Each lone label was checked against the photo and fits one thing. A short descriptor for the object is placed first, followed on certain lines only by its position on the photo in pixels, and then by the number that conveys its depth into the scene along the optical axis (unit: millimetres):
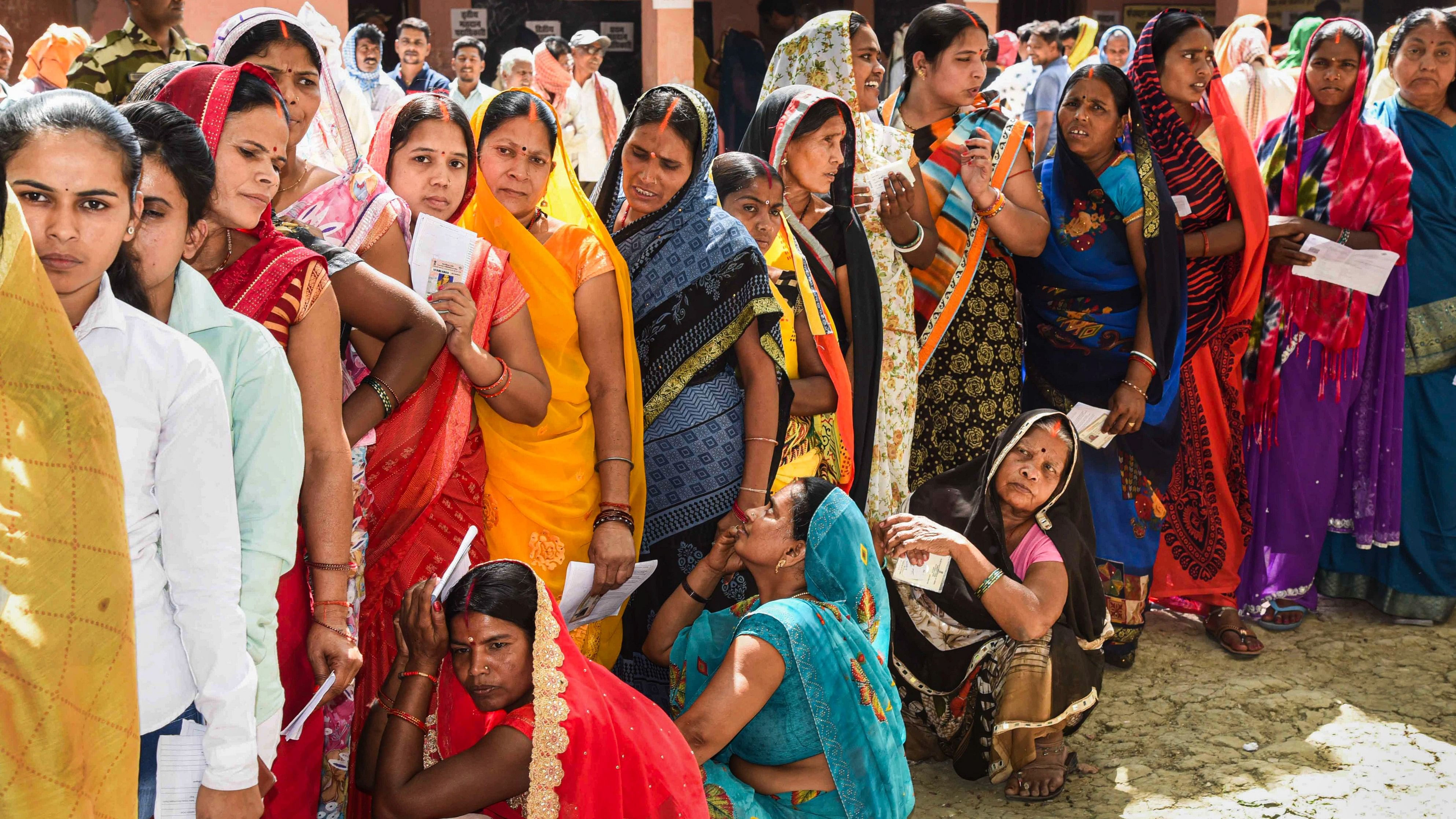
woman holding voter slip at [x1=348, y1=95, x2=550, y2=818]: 2320
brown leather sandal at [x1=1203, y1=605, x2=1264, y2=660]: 3928
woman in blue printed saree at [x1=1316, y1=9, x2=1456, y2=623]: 4152
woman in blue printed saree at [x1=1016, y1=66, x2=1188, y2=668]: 3695
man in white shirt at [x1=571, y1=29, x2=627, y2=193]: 9250
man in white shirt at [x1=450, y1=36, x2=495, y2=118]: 8852
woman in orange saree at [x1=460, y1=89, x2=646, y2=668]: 2521
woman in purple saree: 4090
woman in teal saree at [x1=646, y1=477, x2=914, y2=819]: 2299
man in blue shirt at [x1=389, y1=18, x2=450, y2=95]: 8539
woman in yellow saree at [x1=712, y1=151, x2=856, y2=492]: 3057
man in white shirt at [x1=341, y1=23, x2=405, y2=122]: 7523
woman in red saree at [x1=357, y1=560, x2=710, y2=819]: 2018
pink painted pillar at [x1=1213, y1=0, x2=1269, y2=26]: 10406
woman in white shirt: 1414
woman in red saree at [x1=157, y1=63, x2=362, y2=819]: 1844
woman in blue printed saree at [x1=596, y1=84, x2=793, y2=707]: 2770
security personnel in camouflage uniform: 3111
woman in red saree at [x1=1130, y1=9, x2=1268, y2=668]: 3844
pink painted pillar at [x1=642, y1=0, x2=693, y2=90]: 10156
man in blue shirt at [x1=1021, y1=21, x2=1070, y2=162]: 6603
